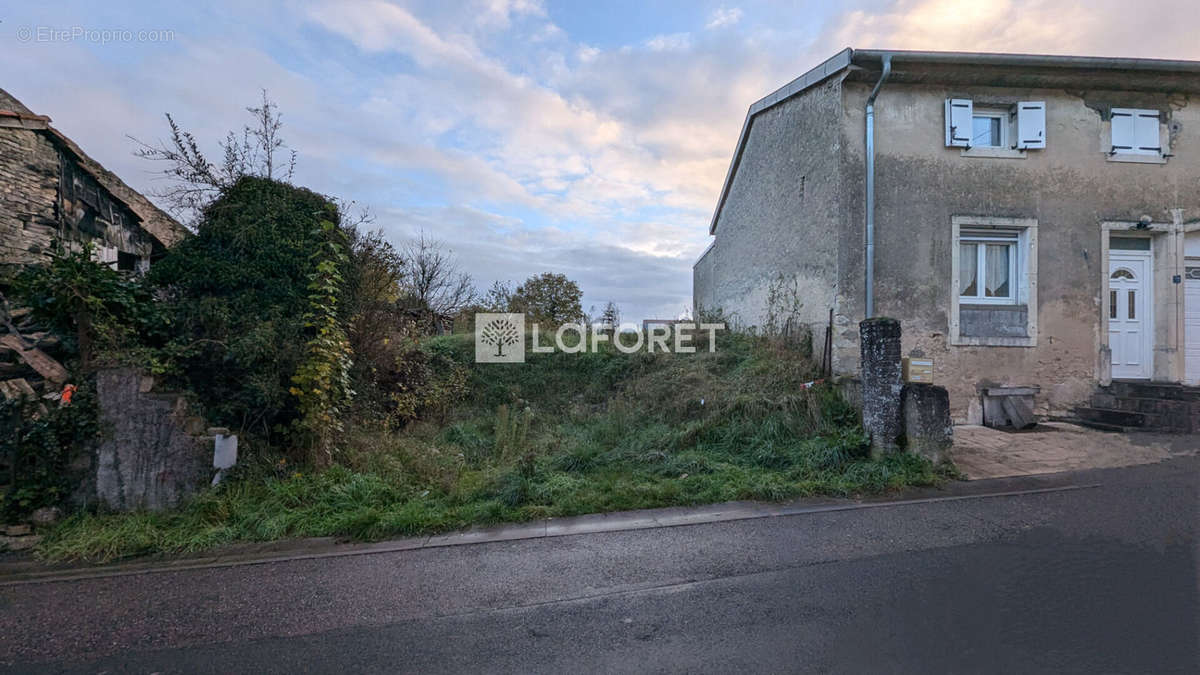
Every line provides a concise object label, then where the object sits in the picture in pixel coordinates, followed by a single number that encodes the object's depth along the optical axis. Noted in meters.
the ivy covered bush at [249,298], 5.21
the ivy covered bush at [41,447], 4.35
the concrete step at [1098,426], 7.61
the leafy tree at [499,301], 15.73
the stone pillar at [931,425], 5.77
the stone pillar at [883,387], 5.92
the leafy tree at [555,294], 26.52
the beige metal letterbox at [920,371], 6.12
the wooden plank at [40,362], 4.61
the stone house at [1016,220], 8.38
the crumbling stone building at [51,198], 7.28
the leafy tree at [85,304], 4.61
